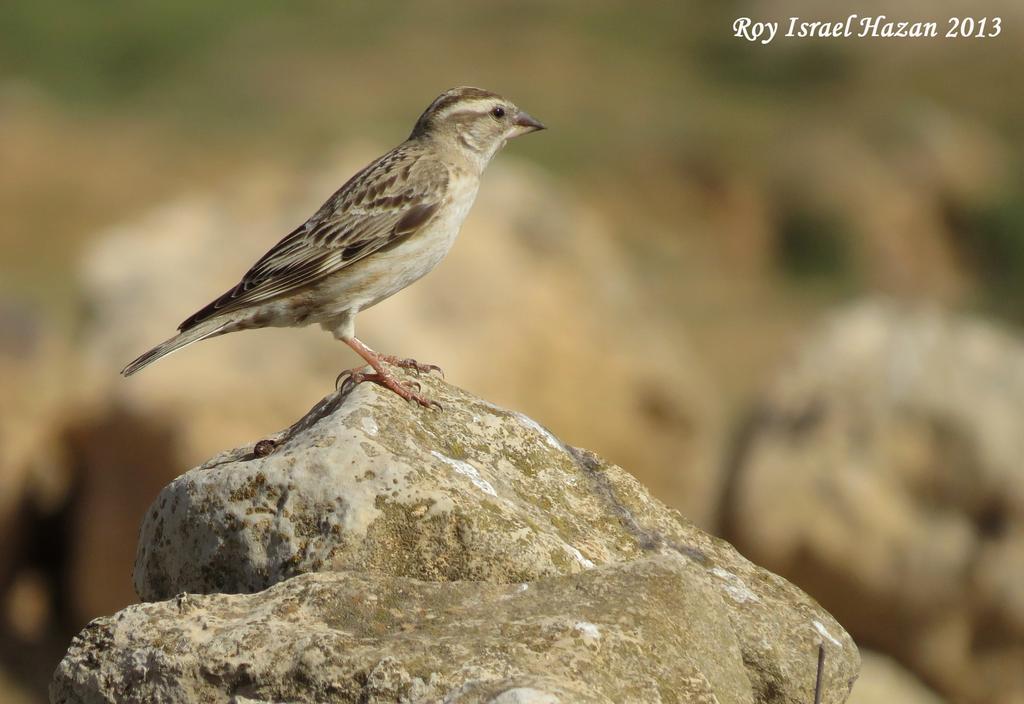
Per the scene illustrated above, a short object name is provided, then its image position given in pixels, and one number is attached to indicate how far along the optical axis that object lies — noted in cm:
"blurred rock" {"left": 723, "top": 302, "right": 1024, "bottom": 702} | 2330
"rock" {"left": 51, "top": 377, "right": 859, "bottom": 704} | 884
